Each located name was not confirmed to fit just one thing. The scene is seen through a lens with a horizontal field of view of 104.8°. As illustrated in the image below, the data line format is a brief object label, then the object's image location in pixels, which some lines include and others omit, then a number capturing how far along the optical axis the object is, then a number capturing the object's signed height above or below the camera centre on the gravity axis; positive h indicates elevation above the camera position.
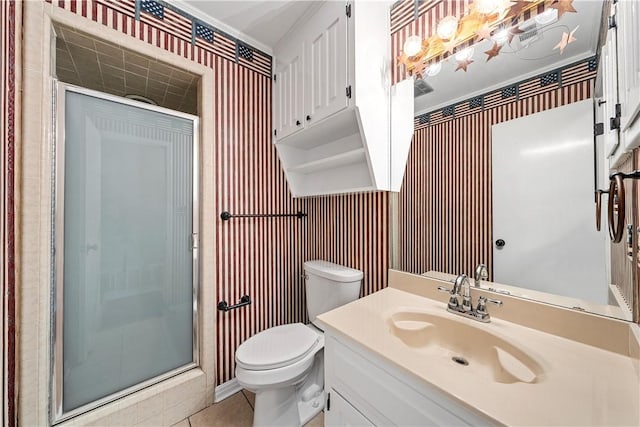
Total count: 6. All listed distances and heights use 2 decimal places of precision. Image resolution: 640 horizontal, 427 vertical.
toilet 1.25 -0.77
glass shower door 1.17 -0.17
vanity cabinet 0.65 -0.55
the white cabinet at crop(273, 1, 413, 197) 1.24 +0.67
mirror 0.84 +0.22
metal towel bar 1.62 +0.00
